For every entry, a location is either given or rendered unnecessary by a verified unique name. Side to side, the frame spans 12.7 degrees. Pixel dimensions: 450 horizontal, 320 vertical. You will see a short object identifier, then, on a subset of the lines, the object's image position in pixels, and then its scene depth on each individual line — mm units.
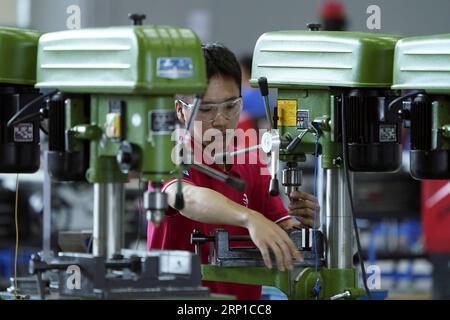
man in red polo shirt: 6588
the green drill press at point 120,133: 5540
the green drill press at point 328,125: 6558
